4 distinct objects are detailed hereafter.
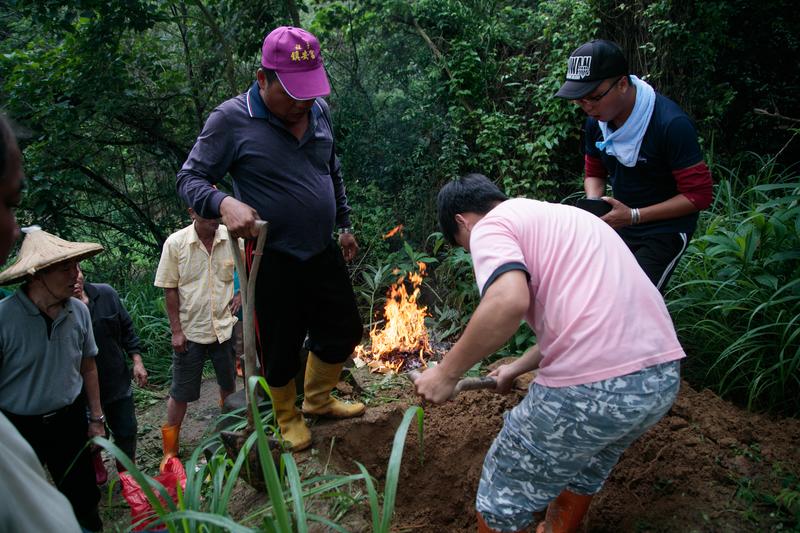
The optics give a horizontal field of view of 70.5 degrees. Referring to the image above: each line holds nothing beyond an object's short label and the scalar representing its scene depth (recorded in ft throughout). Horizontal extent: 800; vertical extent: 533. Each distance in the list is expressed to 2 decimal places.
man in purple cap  9.29
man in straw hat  9.73
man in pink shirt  6.43
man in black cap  9.53
